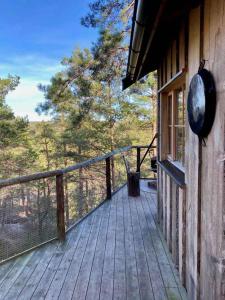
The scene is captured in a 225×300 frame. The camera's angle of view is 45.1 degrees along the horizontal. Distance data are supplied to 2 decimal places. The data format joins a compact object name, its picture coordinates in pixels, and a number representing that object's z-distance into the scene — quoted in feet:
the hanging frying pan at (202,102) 5.13
